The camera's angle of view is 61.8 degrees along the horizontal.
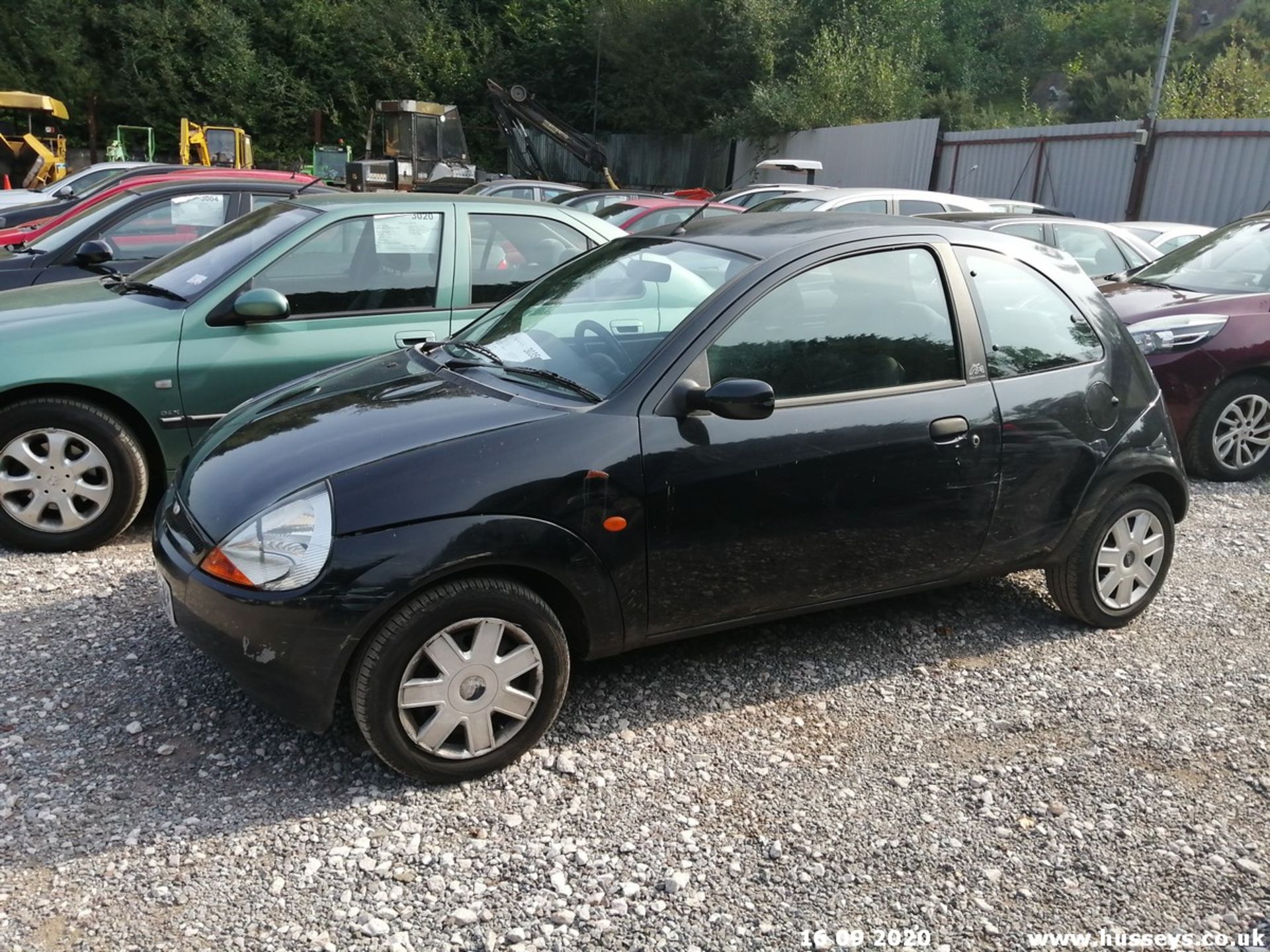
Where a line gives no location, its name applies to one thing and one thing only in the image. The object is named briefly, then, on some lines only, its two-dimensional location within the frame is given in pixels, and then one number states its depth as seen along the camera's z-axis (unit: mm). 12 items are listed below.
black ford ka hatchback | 3141
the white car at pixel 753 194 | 13891
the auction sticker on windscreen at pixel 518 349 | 3926
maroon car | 6672
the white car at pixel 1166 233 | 12148
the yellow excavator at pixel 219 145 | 25938
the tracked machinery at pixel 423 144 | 25059
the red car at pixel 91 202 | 9047
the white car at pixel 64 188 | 14188
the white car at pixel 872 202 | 11641
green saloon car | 4934
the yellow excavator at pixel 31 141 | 22812
